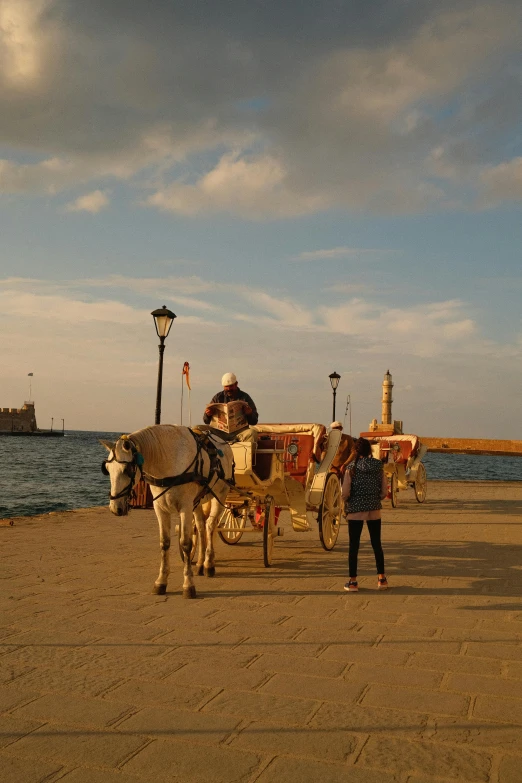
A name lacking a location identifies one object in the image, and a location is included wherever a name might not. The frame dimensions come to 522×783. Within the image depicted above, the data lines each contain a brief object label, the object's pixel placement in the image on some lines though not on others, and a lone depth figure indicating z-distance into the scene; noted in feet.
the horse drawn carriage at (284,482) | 31.09
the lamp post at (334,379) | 92.27
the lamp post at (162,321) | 44.95
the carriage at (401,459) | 61.00
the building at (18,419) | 430.20
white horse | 23.39
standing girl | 26.37
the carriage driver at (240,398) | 31.07
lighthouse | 246.27
